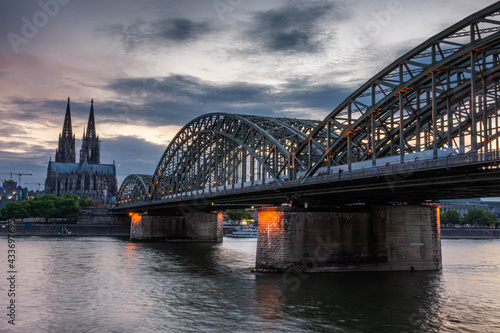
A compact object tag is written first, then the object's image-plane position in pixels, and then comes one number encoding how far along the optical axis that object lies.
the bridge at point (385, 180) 40.31
